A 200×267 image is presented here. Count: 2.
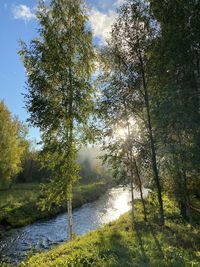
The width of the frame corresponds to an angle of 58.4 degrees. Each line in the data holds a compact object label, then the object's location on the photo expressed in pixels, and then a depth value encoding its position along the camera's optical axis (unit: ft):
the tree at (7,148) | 77.23
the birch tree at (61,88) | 36.45
